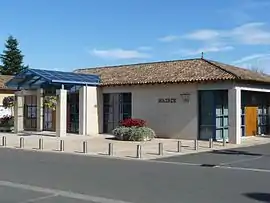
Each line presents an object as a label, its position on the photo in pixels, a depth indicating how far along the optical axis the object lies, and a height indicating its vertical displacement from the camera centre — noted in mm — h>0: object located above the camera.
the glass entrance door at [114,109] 31475 +454
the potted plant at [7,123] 35334 -597
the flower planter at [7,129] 35219 -1023
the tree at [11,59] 70375 +8746
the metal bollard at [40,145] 21694 -1392
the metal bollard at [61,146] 20716 -1369
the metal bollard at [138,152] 17977 -1436
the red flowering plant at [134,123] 26984 -436
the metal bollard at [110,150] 18830 -1405
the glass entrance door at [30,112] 36750 +282
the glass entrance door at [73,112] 32844 +251
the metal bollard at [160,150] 18850 -1409
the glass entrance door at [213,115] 26734 +34
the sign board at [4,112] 39756 +305
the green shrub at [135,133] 26094 -1010
